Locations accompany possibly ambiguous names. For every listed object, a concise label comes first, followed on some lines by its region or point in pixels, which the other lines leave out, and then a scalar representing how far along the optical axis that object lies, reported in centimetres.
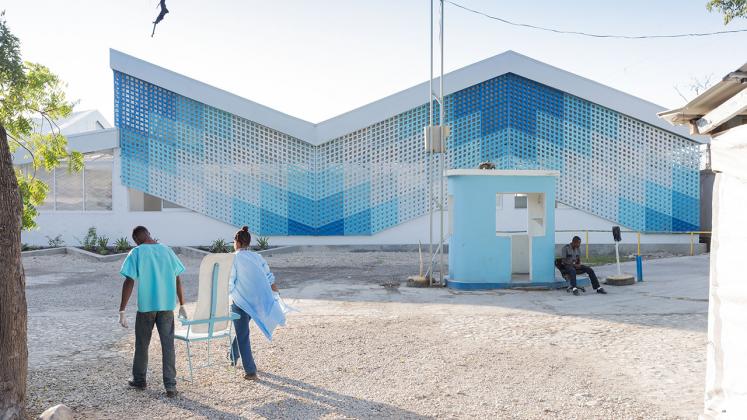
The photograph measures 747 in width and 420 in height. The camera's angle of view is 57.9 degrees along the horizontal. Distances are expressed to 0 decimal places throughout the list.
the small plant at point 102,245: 2034
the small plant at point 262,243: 2138
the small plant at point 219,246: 2077
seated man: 1237
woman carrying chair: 656
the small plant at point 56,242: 2148
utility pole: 1328
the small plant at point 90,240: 2090
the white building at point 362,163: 2188
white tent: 441
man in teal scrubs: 591
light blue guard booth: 1315
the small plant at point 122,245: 2064
